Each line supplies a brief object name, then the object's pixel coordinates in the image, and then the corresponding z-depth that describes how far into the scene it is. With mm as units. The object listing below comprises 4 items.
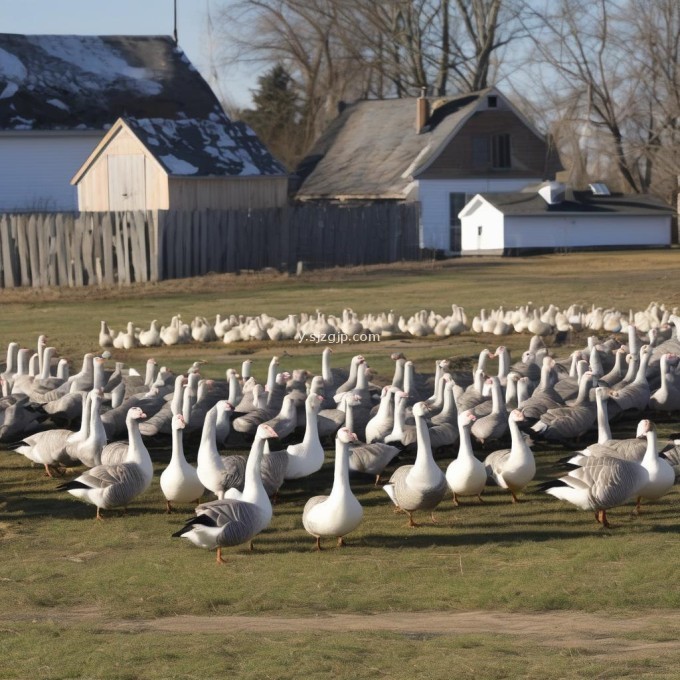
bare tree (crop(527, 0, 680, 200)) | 65750
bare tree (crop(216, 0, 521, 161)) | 80812
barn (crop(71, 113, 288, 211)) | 44469
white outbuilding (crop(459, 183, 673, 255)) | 59469
